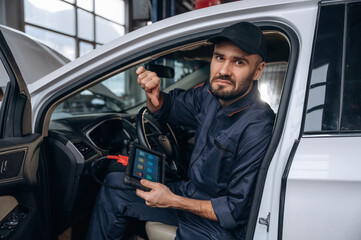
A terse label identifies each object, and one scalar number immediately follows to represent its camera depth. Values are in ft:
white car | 2.78
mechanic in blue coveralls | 3.36
